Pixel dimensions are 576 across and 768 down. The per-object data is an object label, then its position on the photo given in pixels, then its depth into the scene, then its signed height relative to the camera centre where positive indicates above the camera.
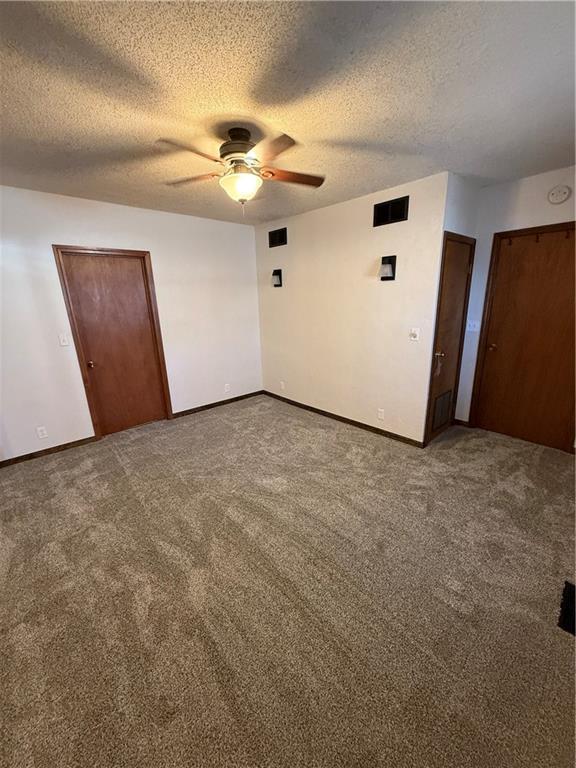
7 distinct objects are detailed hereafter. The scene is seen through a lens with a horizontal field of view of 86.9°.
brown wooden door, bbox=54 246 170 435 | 3.23 -0.33
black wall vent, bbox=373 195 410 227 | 2.82 +0.76
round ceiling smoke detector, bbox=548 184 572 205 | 2.60 +0.79
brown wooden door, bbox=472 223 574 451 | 2.82 -0.47
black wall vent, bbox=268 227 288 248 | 3.99 +0.78
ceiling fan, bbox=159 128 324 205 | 1.78 +0.76
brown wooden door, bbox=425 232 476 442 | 2.88 -0.37
